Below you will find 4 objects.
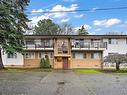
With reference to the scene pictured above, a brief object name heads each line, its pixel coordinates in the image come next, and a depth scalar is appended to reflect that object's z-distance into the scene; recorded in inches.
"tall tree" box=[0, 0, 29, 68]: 230.6
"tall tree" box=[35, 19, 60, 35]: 1278.1
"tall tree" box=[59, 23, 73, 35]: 1320.9
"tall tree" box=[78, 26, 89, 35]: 1389.8
